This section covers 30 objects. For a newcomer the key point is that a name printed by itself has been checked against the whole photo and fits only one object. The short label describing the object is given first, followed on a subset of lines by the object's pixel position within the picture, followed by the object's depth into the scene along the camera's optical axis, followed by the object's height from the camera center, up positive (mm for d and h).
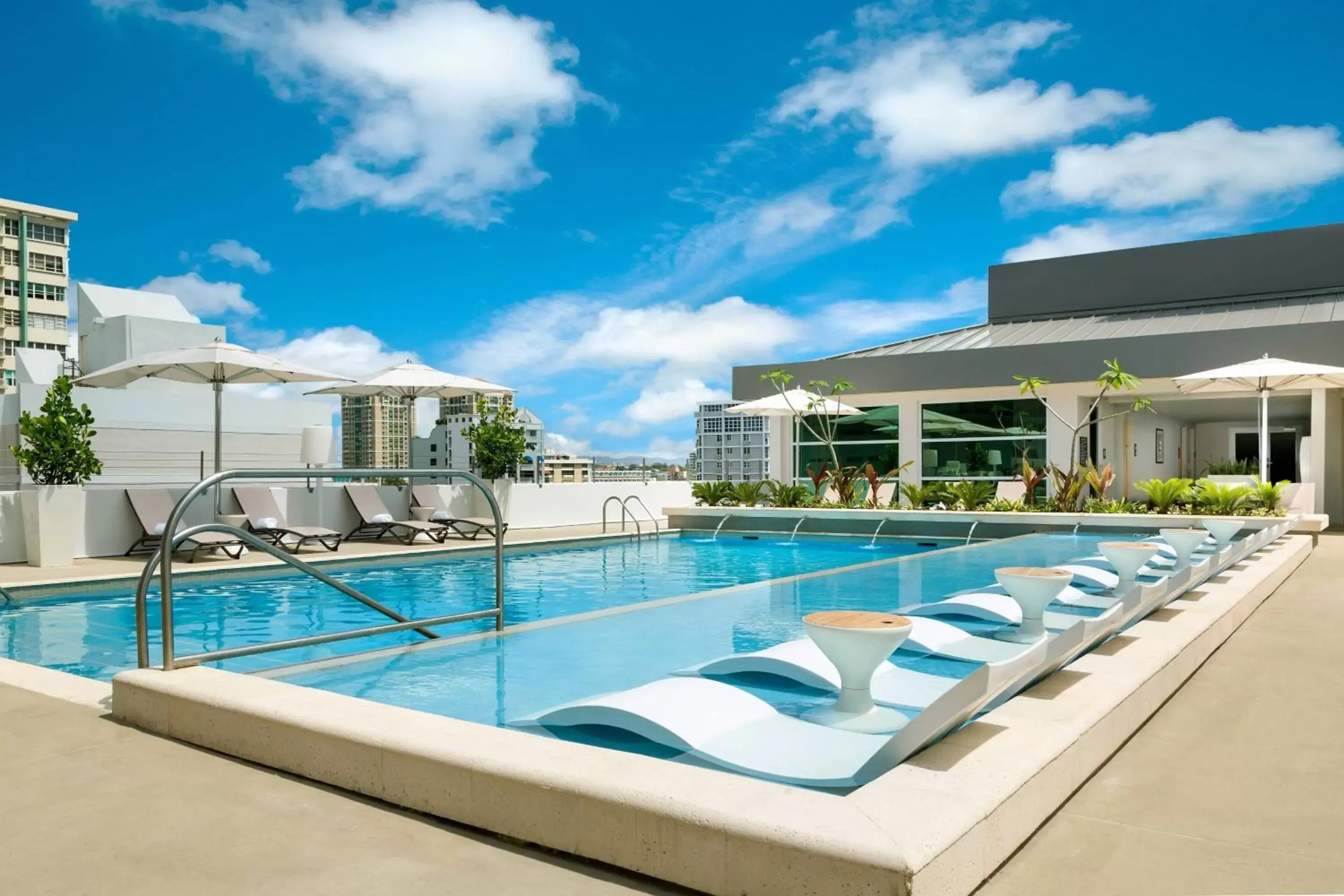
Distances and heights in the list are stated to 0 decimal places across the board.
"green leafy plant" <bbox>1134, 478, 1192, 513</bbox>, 14219 -799
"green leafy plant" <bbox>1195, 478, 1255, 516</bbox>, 13453 -854
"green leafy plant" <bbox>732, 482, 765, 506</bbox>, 17953 -1004
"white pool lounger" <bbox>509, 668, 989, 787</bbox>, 3225 -1094
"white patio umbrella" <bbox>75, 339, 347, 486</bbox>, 11812 +971
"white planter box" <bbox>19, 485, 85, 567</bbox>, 9781 -838
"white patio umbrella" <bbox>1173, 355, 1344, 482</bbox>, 13117 +887
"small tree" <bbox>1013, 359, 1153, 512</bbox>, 15023 +313
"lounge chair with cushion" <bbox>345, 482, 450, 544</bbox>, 12773 -1102
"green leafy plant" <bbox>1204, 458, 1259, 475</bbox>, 22172 -715
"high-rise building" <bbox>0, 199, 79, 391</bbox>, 69750 +12638
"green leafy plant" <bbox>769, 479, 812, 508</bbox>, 17234 -1008
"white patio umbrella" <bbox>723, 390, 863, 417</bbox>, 17781 +658
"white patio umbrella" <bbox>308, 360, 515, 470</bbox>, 14281 +879
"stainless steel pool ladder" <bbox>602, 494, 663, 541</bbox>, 15320 -1241
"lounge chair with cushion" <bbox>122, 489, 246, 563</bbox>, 10500 -890
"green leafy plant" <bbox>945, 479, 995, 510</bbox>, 15953 -932
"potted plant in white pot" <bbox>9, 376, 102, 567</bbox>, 9805 -314
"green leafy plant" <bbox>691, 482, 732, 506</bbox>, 18156 -999
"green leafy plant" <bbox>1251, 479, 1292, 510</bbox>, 13109 -786
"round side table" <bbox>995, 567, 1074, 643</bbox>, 4730 -746
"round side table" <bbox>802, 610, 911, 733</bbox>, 3510 -811
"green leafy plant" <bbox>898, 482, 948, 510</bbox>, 16672 -967
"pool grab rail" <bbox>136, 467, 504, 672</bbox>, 3990 -642
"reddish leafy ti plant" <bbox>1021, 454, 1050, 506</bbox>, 15727 -684
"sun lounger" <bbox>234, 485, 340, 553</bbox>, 11172 -996
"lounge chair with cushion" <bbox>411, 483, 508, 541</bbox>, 13734 -1029
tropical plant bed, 13148 -1237
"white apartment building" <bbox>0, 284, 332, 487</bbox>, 41844 +1668
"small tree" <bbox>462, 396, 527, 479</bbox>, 15000 -11
